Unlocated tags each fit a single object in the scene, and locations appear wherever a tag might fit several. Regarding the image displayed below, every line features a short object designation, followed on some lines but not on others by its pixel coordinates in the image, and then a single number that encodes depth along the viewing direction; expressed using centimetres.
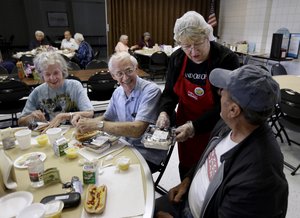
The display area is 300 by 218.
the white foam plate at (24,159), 129
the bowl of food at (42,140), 152
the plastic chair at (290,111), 239
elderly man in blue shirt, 157
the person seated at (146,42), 750
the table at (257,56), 563
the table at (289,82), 300
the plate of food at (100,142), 143
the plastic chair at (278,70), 425
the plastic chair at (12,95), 305
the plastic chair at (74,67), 441
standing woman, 151
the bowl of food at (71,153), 136
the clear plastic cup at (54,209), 89
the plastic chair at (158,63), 610
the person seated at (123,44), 658
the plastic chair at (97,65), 463
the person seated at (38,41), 700
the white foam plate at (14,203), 95
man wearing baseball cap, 82
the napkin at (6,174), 105
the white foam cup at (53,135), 153
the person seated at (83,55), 626
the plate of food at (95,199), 95
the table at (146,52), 652
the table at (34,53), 580
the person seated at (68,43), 717
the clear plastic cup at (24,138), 146
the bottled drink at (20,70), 350
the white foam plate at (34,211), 86
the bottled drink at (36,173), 111
